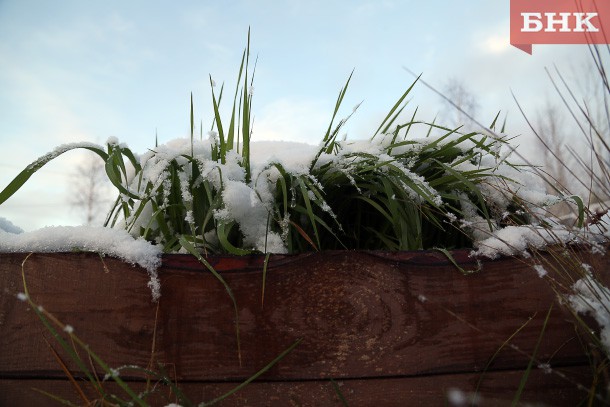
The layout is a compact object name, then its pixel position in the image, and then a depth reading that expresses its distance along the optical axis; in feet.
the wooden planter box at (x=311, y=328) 2.88
